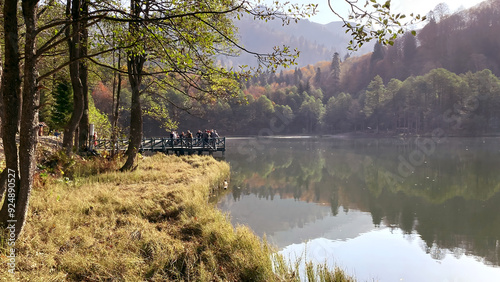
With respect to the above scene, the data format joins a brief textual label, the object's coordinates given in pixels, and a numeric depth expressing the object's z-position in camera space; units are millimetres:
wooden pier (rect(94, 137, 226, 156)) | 24719
